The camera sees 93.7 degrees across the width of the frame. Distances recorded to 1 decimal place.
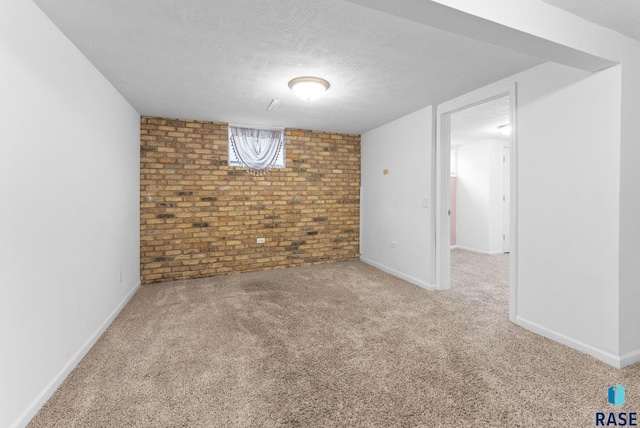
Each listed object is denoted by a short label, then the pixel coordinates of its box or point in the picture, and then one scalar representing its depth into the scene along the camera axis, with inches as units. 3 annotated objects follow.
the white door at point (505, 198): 253.3
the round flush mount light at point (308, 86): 113.4
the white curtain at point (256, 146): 185.9
